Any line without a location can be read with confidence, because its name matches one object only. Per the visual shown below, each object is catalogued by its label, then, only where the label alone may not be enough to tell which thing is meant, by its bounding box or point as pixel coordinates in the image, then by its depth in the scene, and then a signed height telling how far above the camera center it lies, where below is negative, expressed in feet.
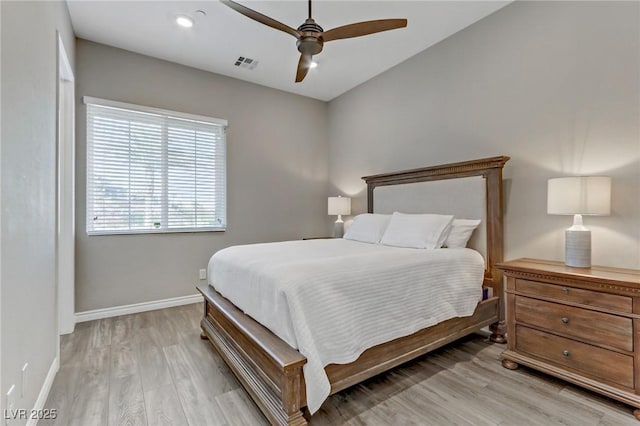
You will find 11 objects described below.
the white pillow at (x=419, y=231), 8.97 -0.57
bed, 5.05 -2.37
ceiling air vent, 12.00 +6.16
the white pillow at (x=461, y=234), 9.16 -0.64
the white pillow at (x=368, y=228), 10.73 -0.55
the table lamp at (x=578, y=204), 6.47 +0.20
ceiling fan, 6.91 +4.31
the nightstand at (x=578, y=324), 5.61 -2.34
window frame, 10.54 +3.66
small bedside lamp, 14.33 +0.24
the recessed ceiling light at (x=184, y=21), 9.36 +6.11
